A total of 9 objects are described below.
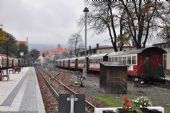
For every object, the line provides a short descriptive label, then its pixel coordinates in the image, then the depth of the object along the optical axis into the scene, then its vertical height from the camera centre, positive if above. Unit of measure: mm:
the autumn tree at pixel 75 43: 82480 +5981
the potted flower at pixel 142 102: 7422 -1142
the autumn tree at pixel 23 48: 116238 +6288
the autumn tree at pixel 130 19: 31745 +5514
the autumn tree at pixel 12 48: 92086 +5573
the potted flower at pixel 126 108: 6337 -1103
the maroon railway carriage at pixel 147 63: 21911 -122
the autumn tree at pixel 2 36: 31471 +3219
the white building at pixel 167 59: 39764 +368
